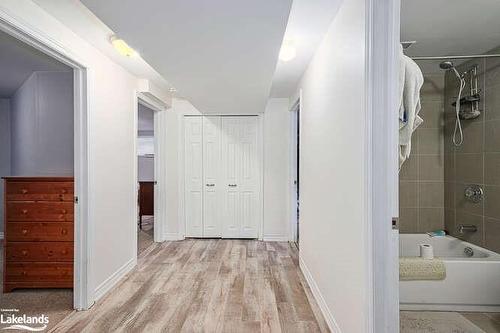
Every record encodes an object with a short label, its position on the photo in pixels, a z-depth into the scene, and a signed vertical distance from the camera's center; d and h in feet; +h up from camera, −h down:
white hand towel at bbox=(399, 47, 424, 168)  5.34 +1.22
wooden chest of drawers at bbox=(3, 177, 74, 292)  8.96 -1.90
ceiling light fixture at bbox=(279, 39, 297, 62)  8.17 +3.35
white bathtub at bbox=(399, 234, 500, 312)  7.76 -3.23
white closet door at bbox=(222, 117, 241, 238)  15.65 -0.07
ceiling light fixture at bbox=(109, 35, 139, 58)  8.18 +3.48
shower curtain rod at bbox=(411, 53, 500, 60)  8.03 +3.00
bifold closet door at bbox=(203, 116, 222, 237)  15.65 -0.17
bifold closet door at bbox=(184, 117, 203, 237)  15.60 -0.38
